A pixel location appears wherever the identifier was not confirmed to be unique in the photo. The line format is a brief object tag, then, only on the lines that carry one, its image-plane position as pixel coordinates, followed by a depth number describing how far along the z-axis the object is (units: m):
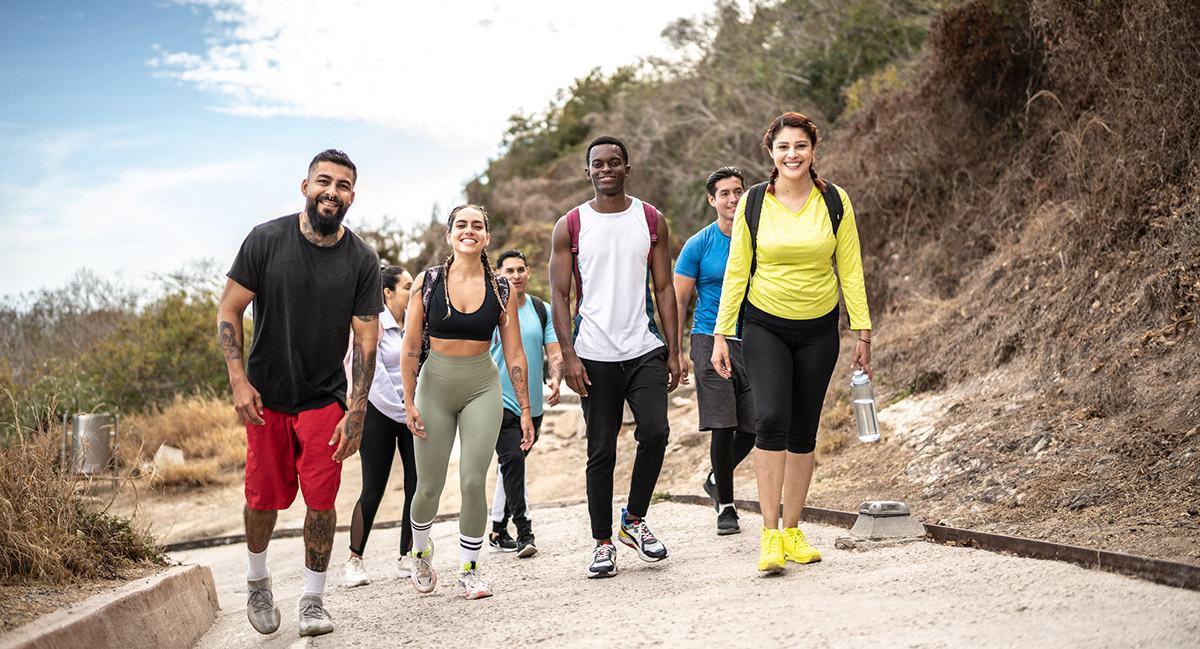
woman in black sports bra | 5.43
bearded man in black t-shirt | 4.88
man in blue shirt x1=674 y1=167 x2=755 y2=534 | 6.63
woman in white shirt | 6.52
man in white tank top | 5.46
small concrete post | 5.50
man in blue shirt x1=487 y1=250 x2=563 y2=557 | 7.30
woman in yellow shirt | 5.09
